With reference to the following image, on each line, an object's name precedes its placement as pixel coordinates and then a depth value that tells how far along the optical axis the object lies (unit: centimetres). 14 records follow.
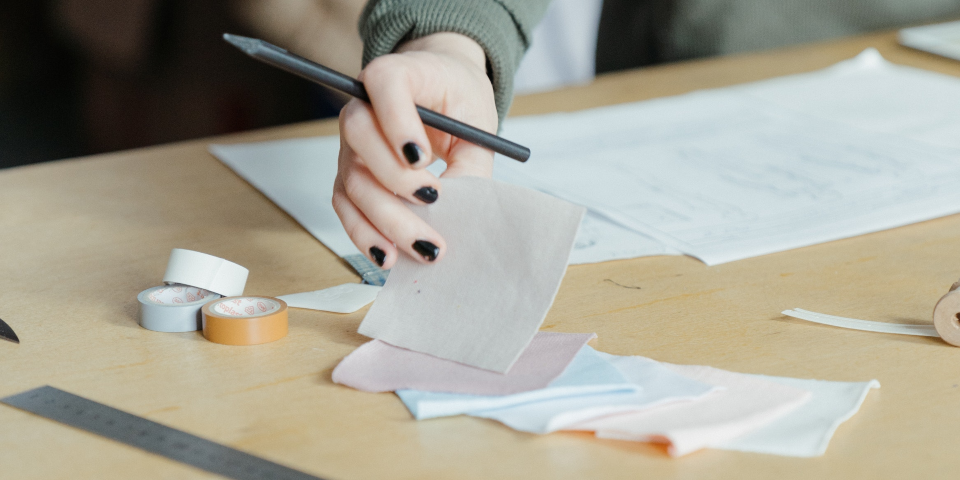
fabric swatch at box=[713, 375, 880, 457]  86
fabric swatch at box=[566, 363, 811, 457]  86
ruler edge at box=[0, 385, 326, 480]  85
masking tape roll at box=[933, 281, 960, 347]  94
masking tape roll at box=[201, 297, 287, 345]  95
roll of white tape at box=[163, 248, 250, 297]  99
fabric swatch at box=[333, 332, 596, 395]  90
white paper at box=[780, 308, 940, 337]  96
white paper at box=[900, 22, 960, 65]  172
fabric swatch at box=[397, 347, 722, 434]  87
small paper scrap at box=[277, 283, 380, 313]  100
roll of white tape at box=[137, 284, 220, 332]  96
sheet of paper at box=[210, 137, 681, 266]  109
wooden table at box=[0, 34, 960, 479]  86
